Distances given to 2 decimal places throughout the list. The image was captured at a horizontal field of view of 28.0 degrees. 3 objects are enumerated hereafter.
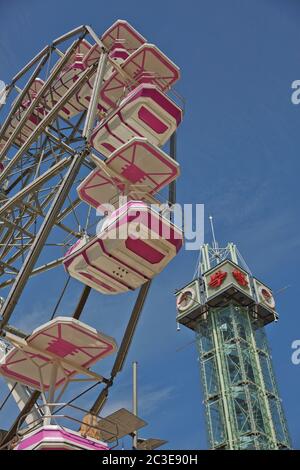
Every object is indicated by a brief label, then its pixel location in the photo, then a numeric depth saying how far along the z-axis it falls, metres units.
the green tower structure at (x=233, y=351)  58.72
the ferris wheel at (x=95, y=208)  13.97
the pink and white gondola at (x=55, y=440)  11.47
